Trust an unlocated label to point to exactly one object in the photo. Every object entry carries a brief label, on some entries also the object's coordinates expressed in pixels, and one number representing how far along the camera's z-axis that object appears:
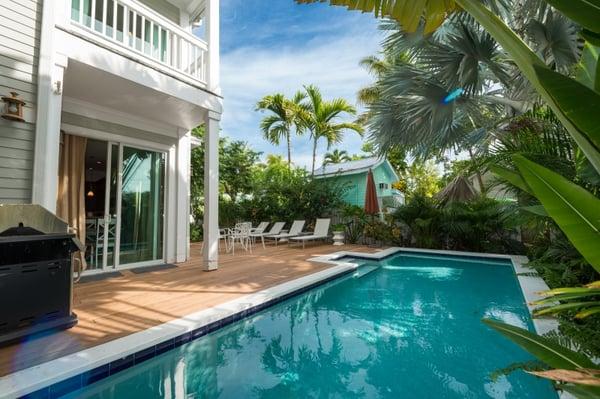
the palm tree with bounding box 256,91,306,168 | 14.61
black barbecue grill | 3.20
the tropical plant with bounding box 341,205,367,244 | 12.59
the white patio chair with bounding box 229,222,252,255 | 9.80
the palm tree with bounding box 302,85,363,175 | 14.39
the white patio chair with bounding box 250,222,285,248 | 12.35
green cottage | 15.19
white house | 4.22
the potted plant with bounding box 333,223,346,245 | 12.27
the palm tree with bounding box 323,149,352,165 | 27.83
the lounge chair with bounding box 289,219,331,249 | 11.57
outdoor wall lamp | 3.94
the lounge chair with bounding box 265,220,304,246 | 11.68
